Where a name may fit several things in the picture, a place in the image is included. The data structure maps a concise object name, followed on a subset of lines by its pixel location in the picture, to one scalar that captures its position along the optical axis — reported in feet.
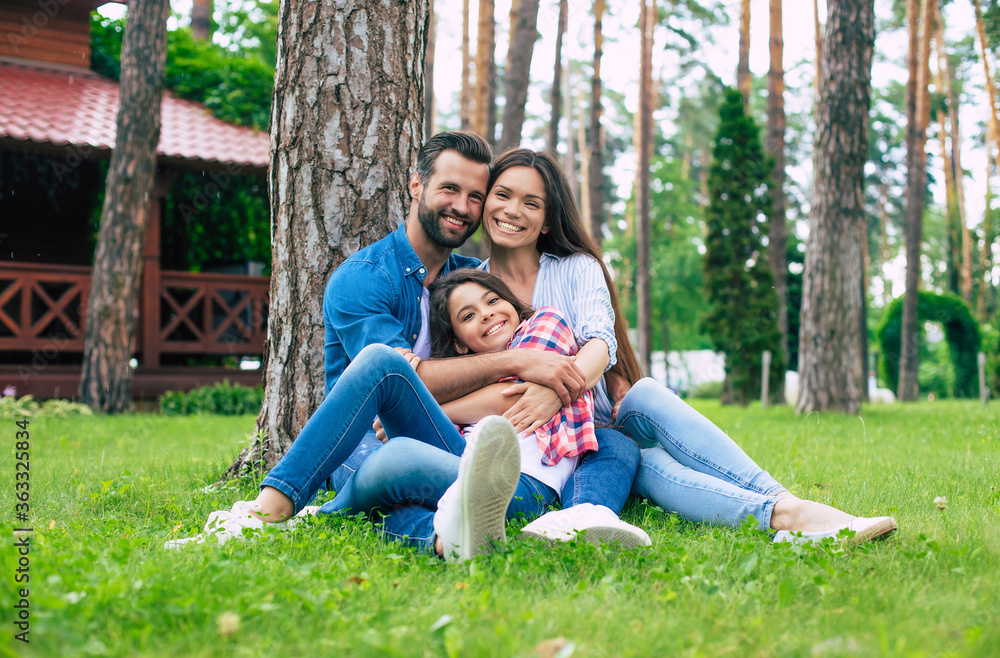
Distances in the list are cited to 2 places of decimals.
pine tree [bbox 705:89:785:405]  51.44
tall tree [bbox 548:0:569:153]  57.16
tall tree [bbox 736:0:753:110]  58.49
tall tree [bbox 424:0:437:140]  51.72
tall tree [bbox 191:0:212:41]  61.82
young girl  8.80
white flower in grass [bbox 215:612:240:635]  5.65
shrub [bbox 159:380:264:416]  32.99
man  9.89
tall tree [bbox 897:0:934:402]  55.88
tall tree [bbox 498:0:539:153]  36.45
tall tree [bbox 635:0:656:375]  59.11
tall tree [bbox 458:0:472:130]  65.96
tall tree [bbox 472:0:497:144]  51.03
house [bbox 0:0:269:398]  33.32
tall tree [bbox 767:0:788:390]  53.01
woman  9.22
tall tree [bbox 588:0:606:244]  54.27
